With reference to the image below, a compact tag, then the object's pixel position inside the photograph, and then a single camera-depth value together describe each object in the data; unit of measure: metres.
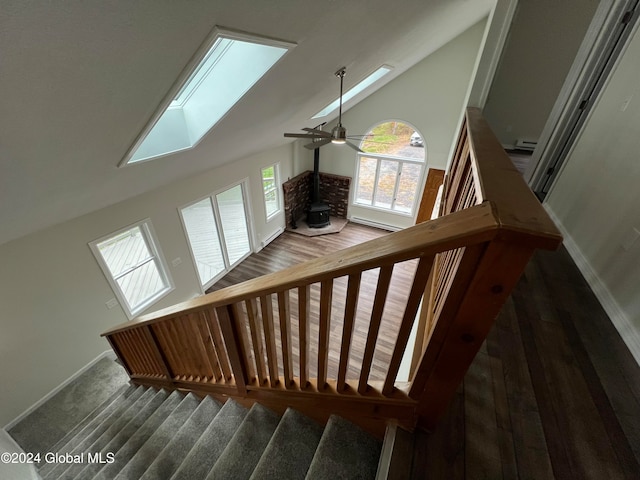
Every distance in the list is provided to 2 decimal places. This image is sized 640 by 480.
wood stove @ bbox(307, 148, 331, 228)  6.93
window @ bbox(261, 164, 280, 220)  5.99
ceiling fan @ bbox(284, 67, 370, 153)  3.45
